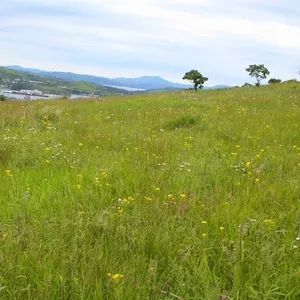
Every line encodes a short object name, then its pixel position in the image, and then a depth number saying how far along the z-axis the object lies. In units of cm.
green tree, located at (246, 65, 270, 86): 5581
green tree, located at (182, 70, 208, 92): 4825
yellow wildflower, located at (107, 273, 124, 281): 231
